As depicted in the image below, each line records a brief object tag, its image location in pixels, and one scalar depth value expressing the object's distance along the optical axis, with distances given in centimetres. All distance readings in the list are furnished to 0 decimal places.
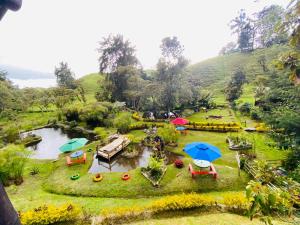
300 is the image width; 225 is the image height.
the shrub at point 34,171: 1380
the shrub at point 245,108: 2619
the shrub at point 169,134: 1712
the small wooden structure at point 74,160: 1440
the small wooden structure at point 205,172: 1119
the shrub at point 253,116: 2353
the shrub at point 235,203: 789
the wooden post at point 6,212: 127
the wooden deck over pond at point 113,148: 1540
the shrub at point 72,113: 2817
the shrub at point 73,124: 2673
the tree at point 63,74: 5142
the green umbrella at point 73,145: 1419
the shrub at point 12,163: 1209
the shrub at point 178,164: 1241
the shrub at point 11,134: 2125
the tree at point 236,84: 3058
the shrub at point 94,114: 2553
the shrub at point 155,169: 1146
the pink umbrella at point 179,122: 1981
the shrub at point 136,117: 2676
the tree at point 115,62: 3306
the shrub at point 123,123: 2164
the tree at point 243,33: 6125
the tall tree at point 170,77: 2623
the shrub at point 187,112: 2892
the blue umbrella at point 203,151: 1059
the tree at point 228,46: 8775
